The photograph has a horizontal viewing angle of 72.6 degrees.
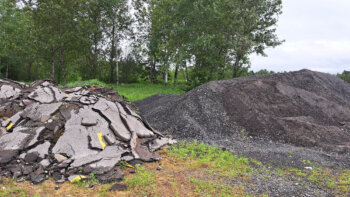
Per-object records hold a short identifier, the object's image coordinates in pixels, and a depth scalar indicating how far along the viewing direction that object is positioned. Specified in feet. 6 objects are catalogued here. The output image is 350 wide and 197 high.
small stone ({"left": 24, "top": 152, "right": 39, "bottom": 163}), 20.18
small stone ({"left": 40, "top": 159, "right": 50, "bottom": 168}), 19.70
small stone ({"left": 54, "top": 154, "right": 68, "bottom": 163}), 20.18
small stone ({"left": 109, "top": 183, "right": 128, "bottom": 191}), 17.13
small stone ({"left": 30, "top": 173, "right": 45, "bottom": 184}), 17.94
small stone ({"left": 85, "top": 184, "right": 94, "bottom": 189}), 17.48
